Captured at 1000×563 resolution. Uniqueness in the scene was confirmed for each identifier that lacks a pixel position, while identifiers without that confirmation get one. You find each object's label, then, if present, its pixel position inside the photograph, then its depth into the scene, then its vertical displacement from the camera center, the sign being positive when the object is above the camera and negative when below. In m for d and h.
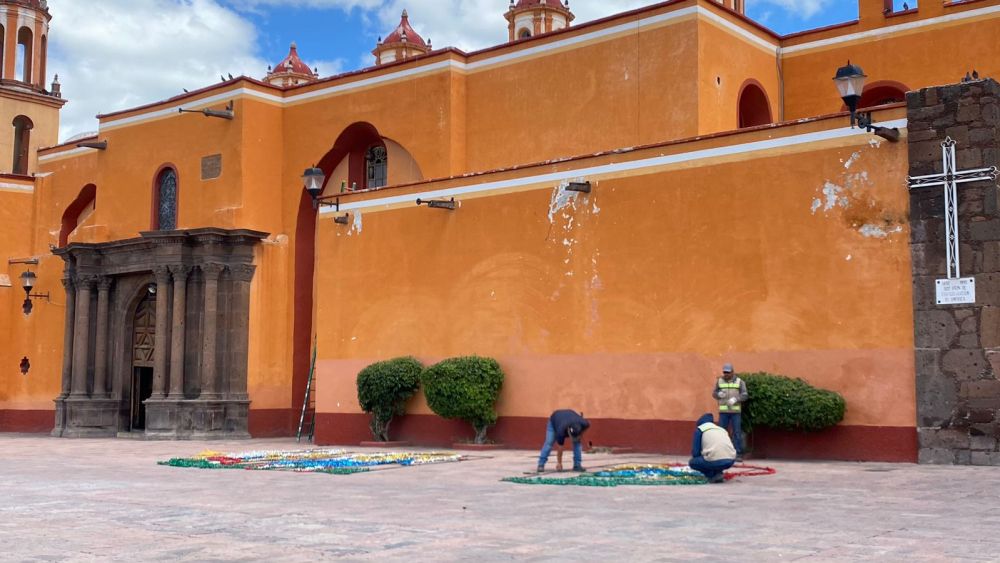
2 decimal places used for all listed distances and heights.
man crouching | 12.65 -0.66
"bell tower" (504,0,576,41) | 42.75 +13.31
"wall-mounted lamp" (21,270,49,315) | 31.16 +2.59
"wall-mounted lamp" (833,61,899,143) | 14.81 +3.74
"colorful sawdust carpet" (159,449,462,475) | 15.87 -1.05
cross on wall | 14.71 +2.57
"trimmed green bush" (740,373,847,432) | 15.47 -0.21
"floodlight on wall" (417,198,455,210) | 20.66 +3.18
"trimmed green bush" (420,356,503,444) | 19.39 -0.03
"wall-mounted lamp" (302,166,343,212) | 21.28 +3.70
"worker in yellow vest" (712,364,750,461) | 15.65 -0.15
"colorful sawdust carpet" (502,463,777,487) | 12.82 -0.98
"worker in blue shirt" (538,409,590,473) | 13.98 -0.50
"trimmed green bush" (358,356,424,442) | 20.66 -0.01
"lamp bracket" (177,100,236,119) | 26.75 +6.13
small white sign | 14.61 +1.21
